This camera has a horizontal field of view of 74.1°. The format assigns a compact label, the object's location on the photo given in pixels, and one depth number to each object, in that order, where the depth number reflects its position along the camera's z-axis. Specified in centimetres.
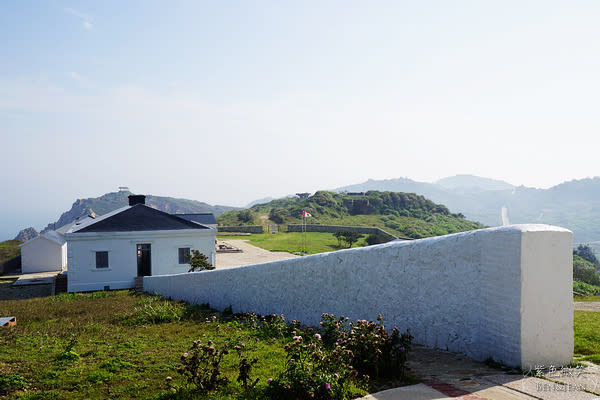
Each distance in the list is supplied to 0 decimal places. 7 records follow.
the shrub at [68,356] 603
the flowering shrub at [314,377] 407
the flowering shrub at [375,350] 482
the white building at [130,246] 1988
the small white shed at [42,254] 2609
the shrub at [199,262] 1921
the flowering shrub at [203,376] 450
